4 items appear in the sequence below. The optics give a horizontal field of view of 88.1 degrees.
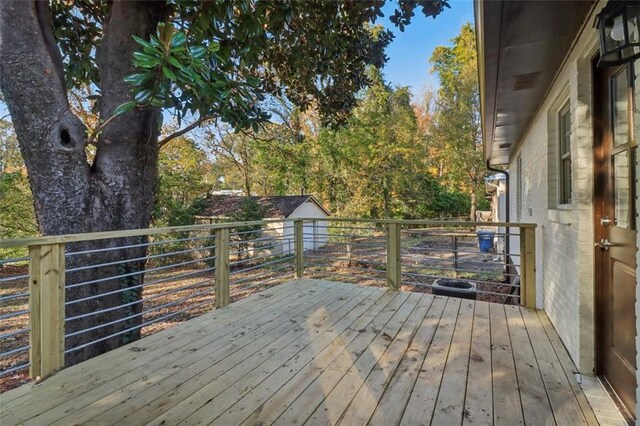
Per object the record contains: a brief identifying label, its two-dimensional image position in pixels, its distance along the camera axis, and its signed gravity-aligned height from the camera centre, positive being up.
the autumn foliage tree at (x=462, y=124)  14.38 +3.95
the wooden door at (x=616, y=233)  1.64 -0.12
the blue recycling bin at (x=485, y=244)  11.45 -1.09
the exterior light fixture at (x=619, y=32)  1.35 +0.75
